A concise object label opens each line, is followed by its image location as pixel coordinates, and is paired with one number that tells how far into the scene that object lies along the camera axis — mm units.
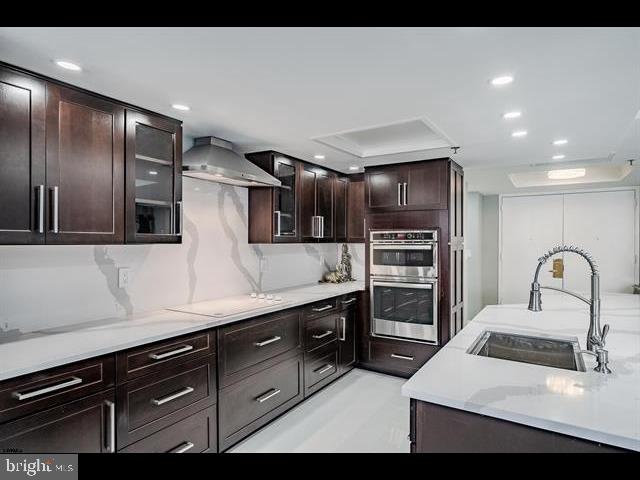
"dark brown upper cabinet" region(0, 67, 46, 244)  1633
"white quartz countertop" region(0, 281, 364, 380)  1571
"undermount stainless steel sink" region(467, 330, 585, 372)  1854
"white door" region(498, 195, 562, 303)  6000
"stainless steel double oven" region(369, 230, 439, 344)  3727
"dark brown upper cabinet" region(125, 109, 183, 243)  2164
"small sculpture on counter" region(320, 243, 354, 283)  4520
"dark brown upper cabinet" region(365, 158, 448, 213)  3656
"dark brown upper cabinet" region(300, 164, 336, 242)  3695
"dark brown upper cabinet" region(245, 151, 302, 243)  3322
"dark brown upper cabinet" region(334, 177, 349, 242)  4293
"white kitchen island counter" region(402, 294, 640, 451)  1066
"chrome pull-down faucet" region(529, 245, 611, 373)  1479
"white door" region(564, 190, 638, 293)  5441
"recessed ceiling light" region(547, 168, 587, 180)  5352
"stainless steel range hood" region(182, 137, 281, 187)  2562
